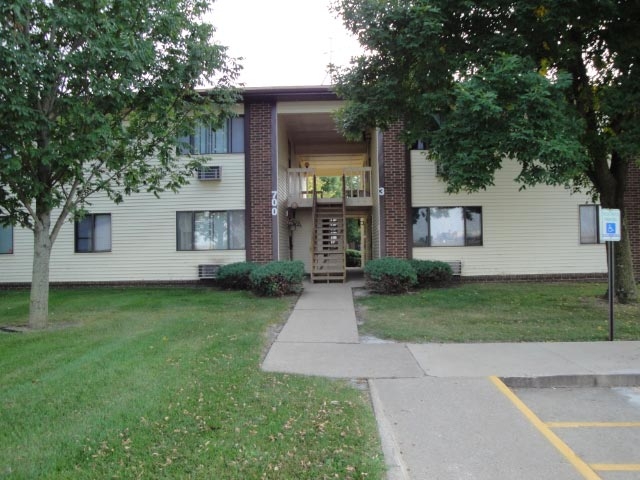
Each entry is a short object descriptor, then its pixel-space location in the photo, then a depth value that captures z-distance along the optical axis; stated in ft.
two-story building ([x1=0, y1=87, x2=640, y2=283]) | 47.70
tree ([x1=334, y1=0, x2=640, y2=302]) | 23.15
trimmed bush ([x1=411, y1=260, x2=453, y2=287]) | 42.53
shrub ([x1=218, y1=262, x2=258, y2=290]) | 43.57
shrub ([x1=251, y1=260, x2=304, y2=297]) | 37.83
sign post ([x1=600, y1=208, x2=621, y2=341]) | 22.85
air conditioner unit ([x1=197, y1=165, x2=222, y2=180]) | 48.19
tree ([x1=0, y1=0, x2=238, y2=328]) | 22.56
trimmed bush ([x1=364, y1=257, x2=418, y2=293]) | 38.22
